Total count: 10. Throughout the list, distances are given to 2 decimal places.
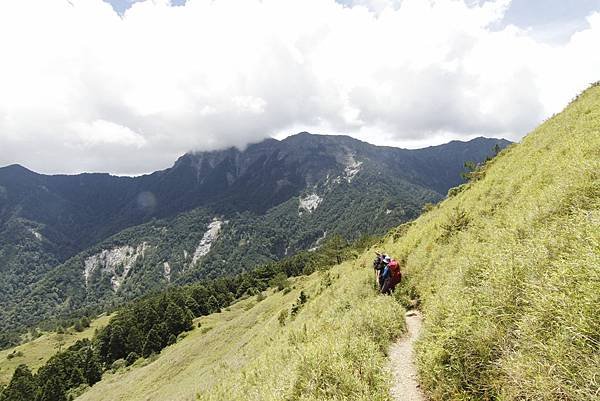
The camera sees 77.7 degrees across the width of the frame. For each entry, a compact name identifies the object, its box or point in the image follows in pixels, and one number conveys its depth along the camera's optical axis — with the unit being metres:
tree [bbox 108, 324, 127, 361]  103.44
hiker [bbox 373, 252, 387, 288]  19.12
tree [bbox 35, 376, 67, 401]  81.38
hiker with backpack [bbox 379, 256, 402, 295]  18.16
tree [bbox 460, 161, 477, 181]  40.34
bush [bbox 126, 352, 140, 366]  91.50
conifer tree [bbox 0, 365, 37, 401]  85.88
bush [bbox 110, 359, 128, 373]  91.72
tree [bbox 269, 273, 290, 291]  95.93
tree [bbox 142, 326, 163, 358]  90.60
